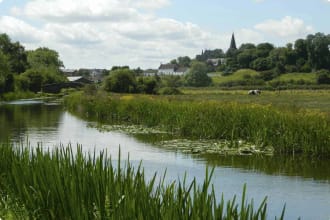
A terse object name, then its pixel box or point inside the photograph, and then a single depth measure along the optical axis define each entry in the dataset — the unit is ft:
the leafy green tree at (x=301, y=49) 432.25
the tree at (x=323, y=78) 326.22
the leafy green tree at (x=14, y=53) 312.50
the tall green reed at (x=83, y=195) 16.75
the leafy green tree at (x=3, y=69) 234.79
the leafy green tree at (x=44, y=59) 421.79
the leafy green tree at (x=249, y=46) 563.77
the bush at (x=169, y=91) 243.99
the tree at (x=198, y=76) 408.26
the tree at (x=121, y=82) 234.99
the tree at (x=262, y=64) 454.40
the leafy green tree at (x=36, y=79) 298.35
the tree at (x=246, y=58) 492.95
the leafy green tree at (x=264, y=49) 492.08
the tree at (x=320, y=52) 414.00
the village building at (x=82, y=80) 431.43
